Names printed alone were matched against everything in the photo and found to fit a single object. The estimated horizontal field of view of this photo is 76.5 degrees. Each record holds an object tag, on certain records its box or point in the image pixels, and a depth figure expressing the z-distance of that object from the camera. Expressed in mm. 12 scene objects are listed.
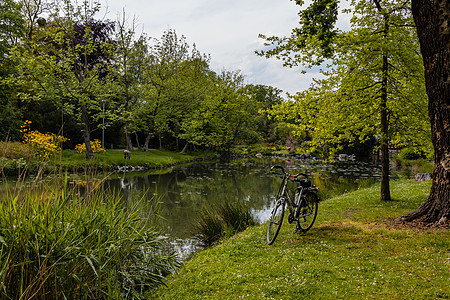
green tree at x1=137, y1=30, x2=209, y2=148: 30500
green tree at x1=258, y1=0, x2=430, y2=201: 8125
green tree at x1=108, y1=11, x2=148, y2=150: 25594
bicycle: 6035
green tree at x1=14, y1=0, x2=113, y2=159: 19906
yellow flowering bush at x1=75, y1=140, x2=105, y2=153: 22356
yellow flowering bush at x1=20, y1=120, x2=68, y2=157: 18500
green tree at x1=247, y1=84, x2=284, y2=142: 40875
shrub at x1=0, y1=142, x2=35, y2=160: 17062
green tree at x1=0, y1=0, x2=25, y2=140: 20234
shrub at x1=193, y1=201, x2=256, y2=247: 8047
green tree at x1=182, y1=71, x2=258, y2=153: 35312
